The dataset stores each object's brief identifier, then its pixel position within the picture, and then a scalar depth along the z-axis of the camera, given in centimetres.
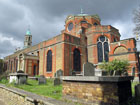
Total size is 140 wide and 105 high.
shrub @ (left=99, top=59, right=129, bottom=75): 1327
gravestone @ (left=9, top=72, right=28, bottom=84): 1198
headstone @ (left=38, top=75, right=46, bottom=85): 1381
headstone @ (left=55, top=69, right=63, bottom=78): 1712
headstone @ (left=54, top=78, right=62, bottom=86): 1312
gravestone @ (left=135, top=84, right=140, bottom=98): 565
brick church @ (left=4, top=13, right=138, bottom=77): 2012
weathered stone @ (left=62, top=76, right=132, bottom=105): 446
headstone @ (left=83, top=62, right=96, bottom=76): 694
